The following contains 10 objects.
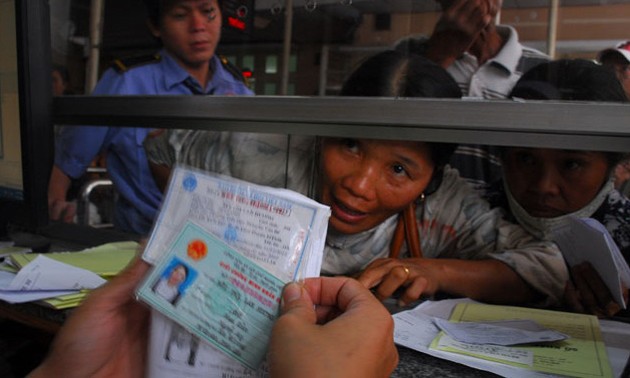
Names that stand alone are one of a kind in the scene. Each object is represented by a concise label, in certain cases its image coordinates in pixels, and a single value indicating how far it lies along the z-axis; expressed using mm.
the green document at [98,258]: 1150
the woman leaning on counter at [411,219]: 1123
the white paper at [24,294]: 954
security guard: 1557
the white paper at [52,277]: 1022
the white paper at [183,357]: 575
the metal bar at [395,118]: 917
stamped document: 562
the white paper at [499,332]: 836
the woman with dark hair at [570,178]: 1055
